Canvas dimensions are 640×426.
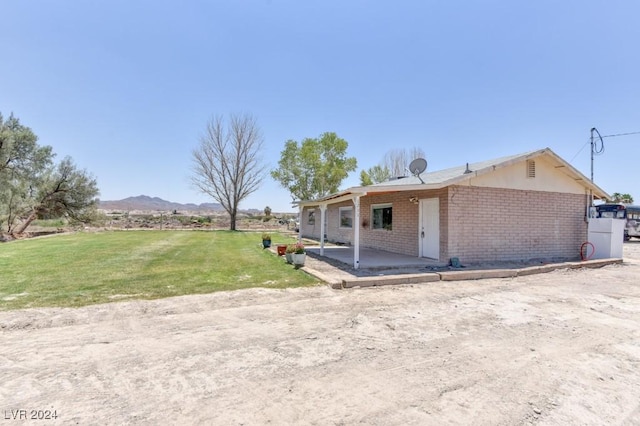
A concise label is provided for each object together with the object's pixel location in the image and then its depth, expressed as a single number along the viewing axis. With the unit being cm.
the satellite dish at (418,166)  1173
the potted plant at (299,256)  899
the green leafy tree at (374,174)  3206
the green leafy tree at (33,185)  1920
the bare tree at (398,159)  3106
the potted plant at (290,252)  922
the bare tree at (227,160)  3078
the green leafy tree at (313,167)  3084
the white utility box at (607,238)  1142
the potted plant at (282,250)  1101
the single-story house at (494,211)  967
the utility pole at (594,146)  1736
